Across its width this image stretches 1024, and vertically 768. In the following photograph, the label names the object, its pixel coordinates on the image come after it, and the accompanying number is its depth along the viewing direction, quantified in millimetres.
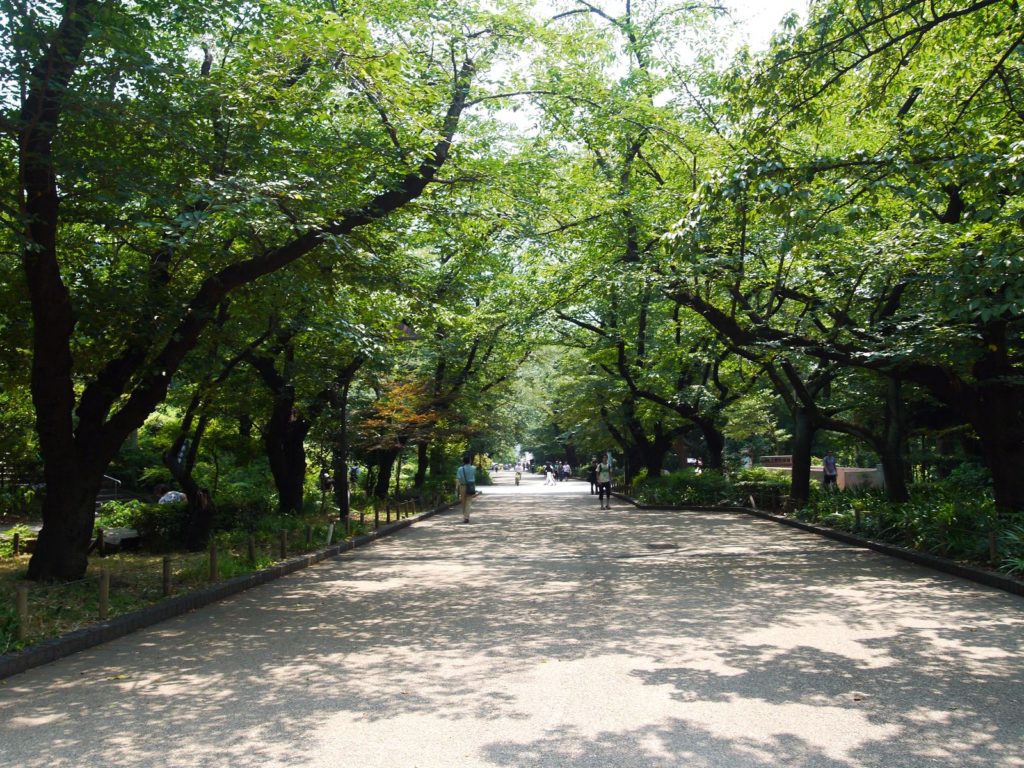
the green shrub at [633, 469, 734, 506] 27047
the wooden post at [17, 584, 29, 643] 7020
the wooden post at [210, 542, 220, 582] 10664
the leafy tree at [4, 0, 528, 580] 8352
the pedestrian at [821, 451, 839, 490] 25547
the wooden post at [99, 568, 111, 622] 8164
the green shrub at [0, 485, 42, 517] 21812
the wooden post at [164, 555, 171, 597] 9586
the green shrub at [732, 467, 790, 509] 23469
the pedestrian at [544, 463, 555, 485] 60938
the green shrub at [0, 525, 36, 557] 14230
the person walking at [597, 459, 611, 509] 28250
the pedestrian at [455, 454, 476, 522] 23348
